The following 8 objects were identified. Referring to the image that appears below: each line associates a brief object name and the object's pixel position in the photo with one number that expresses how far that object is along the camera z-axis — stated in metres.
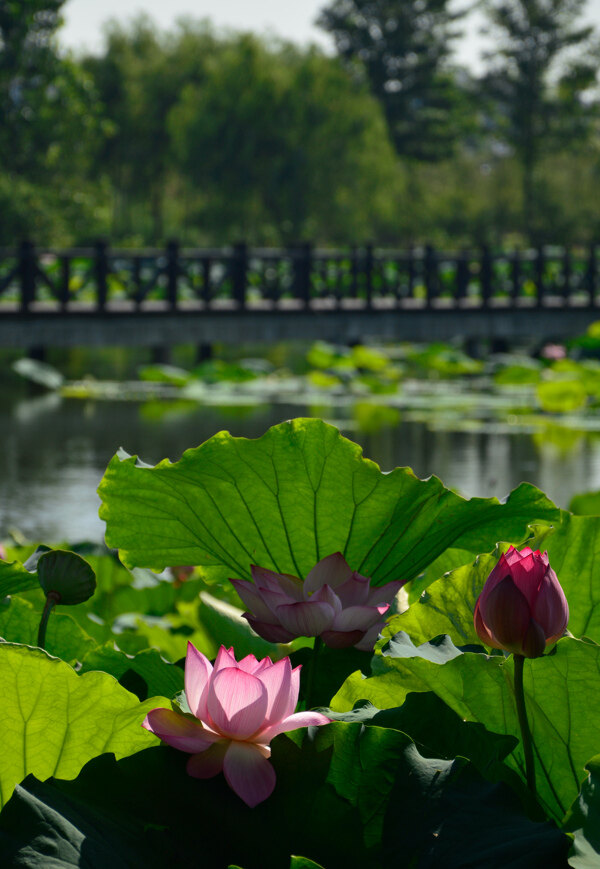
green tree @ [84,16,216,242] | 108.95
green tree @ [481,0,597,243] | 114.15
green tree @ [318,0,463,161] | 118.68
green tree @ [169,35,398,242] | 96.02
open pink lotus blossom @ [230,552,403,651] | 4.81
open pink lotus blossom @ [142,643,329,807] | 4.48
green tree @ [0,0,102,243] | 76.73
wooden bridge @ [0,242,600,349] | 42.28
